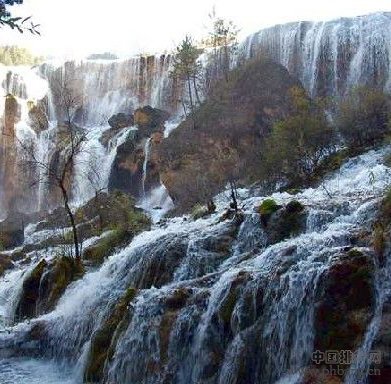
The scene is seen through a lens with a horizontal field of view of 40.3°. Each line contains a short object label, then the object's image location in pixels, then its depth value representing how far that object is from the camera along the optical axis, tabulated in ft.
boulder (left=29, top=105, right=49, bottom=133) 146.61
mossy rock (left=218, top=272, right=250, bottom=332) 30.96
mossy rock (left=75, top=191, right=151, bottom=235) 78.08
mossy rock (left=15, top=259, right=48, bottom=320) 55.31
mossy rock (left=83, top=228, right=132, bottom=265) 60.80
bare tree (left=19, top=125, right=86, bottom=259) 121.49
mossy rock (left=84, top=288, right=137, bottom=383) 35.29
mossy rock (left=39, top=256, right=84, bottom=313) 52.54
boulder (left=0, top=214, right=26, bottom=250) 97.40
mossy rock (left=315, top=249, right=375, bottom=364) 25.48
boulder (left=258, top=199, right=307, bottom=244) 40.86
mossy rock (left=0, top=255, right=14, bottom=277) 77.49
